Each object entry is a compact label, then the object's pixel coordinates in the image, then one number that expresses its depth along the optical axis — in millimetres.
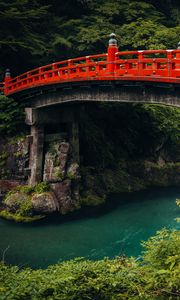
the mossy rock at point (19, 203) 21047
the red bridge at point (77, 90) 14219
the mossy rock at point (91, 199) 23312
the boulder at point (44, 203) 21234
